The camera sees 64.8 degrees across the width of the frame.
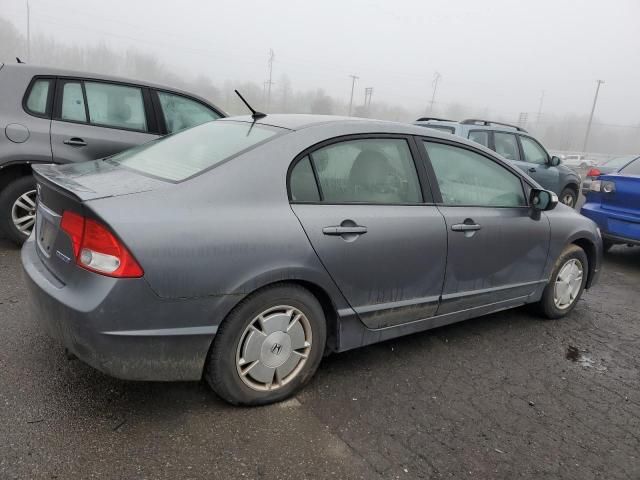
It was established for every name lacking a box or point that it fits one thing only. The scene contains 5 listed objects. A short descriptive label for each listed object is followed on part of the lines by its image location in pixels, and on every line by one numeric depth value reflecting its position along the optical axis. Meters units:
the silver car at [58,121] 4.58
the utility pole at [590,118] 67.31
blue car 5.94
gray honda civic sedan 2.18
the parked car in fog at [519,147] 8.31
